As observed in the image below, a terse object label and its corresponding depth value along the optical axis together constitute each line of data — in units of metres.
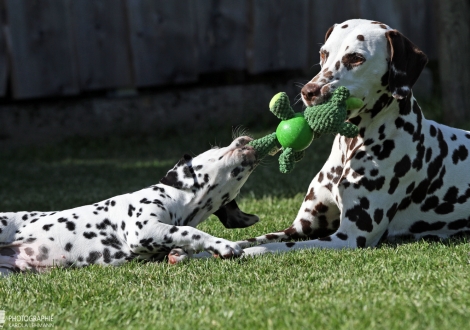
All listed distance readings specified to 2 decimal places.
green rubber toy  10.19
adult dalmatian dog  10.65
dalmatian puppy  10.97
